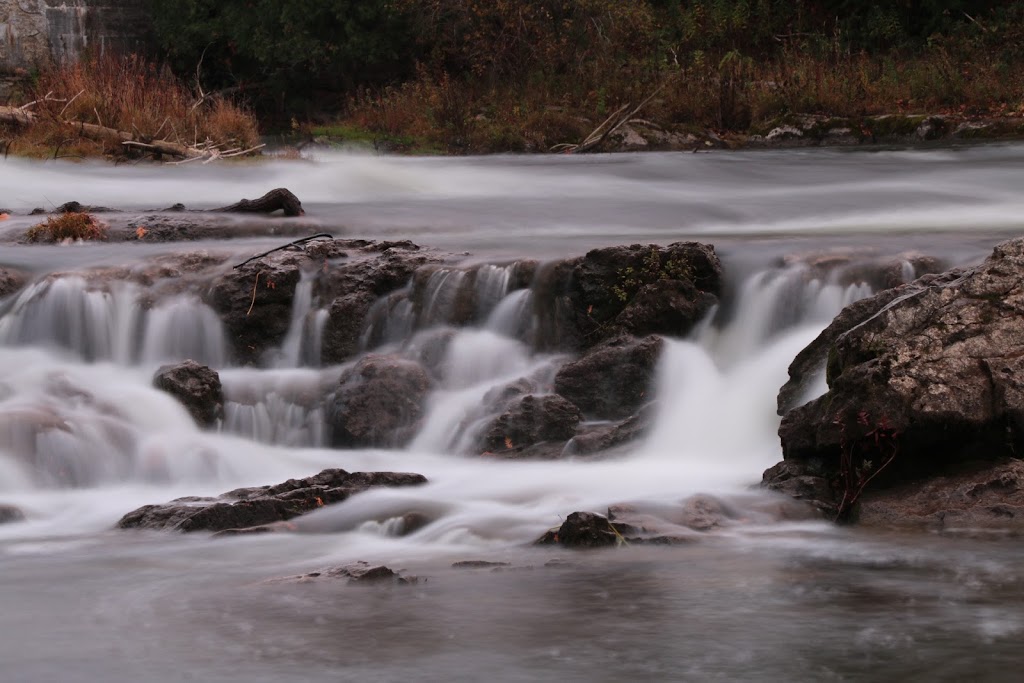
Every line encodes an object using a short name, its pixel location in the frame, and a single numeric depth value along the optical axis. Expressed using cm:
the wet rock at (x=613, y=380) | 1679
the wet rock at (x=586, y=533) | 1168
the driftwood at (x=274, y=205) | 2566
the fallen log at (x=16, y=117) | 3533
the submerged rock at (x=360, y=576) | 1072
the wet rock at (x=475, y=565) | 1128
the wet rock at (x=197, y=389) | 1682
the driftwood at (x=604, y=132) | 4082
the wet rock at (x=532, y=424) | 1601
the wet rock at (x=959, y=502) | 1192
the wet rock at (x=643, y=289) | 1767
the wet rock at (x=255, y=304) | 1895
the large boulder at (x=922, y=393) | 1248
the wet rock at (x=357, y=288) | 1868
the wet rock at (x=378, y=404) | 1669
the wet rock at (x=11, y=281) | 1985
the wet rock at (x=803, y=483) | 1256
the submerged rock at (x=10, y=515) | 1357
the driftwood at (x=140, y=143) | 3437
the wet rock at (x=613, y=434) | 1562
